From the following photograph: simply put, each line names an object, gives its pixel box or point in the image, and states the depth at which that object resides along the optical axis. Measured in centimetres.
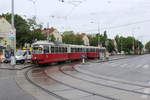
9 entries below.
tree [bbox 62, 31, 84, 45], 7812
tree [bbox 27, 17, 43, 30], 5524
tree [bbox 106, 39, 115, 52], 10464
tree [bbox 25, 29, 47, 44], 5791
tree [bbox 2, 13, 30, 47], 5961
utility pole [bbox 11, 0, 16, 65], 2717
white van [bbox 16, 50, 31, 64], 3616
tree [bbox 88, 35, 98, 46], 9589
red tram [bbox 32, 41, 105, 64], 2827
